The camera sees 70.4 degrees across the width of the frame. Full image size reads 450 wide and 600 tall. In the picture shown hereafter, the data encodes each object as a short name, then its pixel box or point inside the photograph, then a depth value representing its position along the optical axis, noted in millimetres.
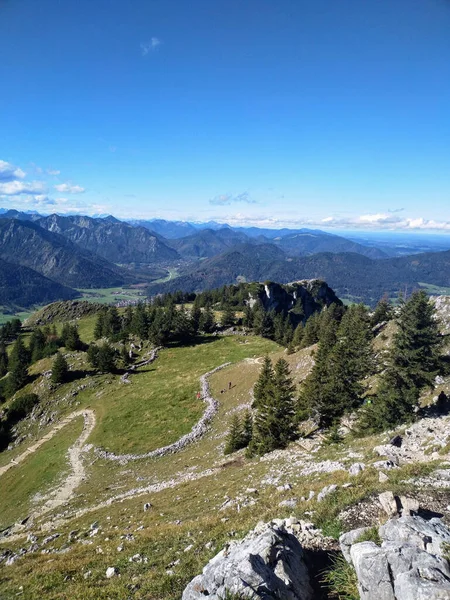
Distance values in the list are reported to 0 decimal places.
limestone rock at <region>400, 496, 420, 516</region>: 11938
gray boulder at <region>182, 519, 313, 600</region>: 8578
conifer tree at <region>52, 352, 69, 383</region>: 79688
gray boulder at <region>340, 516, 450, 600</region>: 7473
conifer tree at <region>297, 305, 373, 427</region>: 38906
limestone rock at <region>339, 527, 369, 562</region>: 10094
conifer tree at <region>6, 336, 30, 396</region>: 85938
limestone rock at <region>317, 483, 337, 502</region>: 16203
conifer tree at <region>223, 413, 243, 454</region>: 40188
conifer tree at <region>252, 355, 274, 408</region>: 44278
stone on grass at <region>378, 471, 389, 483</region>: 16172
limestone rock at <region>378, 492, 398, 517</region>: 12273
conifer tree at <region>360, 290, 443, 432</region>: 31062
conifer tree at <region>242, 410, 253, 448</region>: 40812
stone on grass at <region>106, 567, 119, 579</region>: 13531
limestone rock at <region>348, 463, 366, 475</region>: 19564
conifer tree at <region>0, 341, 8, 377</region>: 107812
